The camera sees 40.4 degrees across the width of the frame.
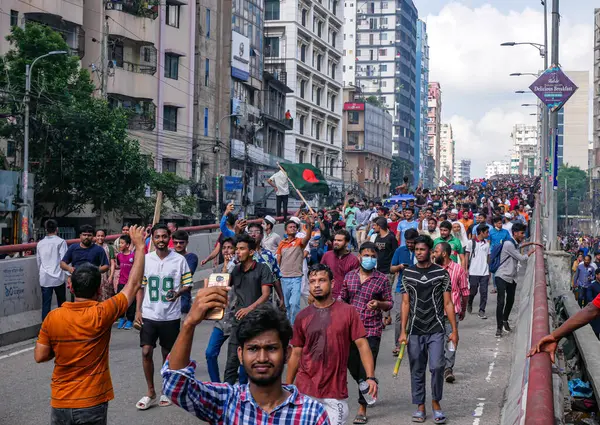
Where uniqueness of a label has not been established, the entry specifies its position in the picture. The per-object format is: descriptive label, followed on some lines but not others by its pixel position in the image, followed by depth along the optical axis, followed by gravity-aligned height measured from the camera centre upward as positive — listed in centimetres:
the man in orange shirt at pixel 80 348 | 516 -76
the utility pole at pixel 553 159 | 1812 +171
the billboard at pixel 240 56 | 5122 +1108
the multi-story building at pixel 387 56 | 13662 +2984
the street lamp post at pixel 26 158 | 2797 +244
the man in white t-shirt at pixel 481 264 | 1455 -57
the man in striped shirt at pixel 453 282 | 966 -61
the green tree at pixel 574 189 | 11956 +663
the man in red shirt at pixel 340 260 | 972 -35
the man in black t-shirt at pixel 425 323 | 768 -87
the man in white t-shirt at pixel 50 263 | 1211 -53
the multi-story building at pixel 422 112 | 15288 +2431
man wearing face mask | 780 -64
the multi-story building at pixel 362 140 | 9556 +1089
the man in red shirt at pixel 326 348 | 580 -85
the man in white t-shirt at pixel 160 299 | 788 -68
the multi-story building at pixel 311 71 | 6906 +1425
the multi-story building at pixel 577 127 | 17300 +2298
